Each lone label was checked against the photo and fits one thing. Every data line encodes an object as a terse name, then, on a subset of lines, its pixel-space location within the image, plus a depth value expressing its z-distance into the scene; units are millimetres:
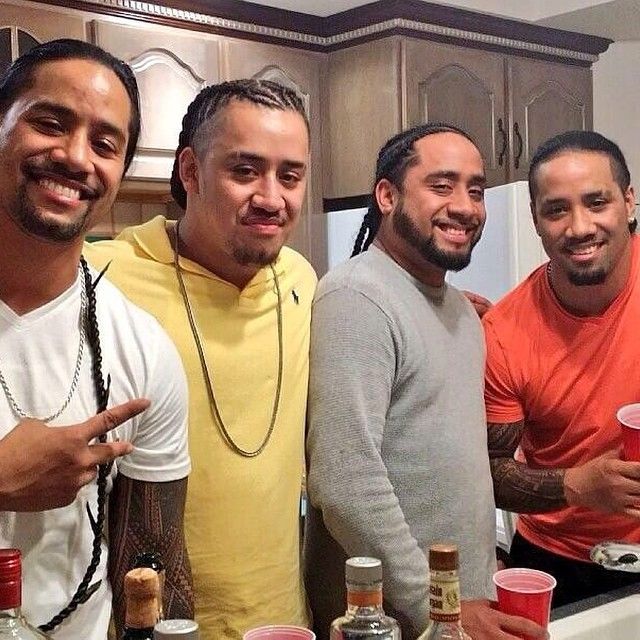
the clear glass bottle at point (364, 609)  771
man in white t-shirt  1068
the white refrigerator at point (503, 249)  2729
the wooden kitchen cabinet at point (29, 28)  2568
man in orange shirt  1660
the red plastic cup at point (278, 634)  804
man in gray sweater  1260
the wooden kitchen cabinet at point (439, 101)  3154
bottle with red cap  729
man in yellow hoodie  1267
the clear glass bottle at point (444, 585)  790
